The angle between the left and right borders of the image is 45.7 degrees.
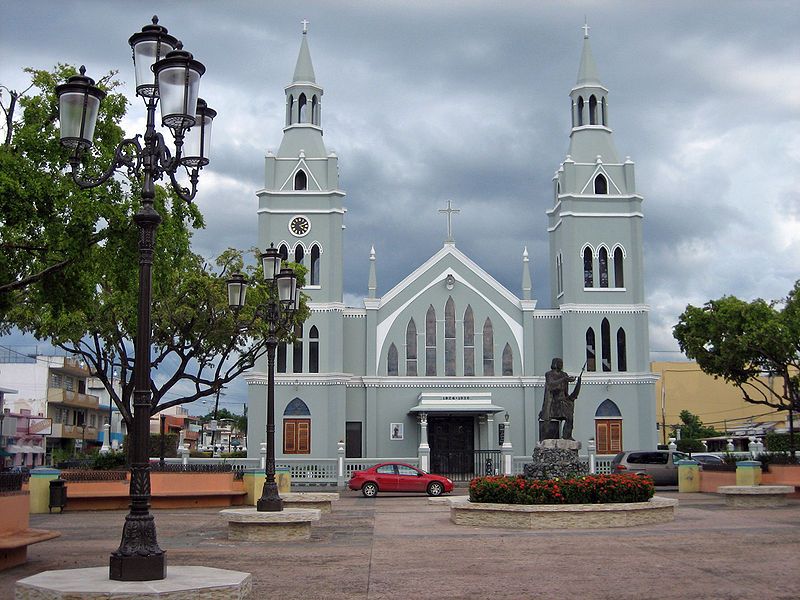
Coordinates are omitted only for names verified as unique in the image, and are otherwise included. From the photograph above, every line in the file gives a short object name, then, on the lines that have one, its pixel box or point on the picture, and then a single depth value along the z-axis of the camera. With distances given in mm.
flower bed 19781
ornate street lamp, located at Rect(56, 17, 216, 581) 8797
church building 43875
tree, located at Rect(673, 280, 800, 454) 33656
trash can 25094
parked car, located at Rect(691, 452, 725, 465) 40625
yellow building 76188
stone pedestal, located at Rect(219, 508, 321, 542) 17500
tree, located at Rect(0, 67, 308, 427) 15742
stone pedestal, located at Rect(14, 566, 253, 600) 8141
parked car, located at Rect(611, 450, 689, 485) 35781
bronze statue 22670
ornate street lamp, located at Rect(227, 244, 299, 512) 18891
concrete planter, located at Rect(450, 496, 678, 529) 19219
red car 33094
